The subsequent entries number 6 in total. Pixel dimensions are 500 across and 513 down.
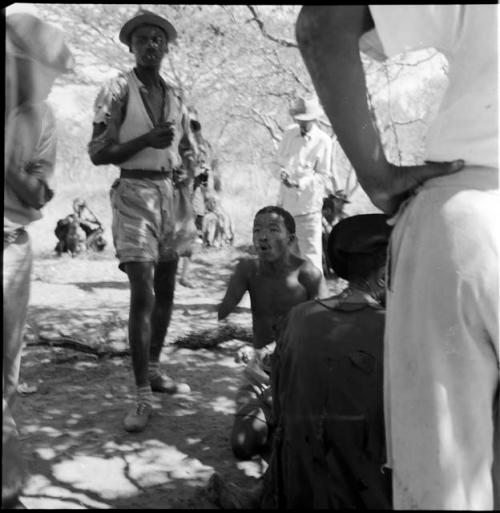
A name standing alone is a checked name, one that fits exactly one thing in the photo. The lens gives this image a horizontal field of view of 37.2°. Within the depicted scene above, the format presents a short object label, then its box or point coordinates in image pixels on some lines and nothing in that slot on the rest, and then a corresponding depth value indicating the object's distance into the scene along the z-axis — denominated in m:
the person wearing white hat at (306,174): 7.28
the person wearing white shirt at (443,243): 1.47
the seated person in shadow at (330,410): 2.36
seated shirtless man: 3.82
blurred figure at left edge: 2.54
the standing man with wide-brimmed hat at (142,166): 3.64
